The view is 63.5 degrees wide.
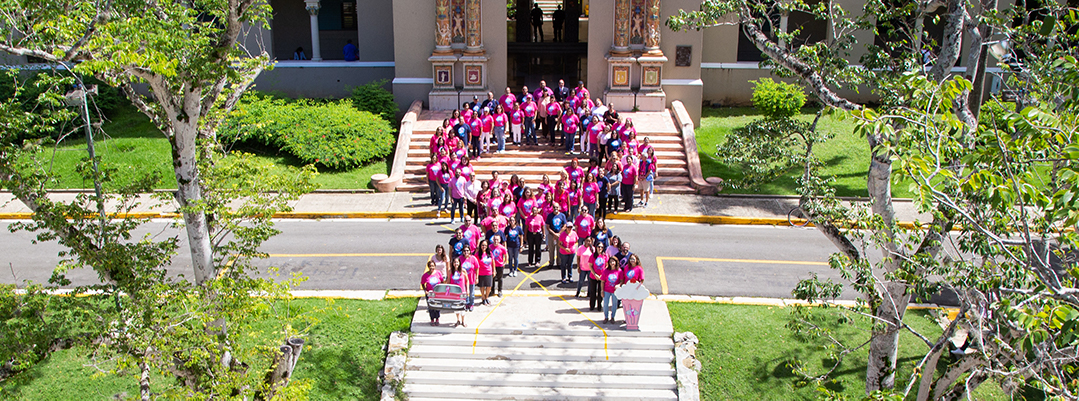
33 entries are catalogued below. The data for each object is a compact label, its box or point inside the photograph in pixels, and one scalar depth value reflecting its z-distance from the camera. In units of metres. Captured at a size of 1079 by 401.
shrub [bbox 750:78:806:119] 22.31
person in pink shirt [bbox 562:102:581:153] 21.64
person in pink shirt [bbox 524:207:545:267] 16.17
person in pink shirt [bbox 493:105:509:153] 22.11
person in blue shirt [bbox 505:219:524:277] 15.76
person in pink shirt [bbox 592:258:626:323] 13.77
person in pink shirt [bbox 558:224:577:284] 15.29
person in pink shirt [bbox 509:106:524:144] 22.38
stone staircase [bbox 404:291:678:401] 13.42
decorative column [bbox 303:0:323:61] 28.30
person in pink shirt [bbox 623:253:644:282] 13.66
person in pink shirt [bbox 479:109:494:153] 21.88
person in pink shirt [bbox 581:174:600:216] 17.98
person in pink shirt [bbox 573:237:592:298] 14.64
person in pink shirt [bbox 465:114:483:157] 21.37
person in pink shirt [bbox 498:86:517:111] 22.64
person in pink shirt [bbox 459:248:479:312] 14.17
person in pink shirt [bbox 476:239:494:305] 14.37
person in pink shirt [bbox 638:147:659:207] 19.88
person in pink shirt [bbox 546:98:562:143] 22.47
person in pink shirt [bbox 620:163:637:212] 19.39
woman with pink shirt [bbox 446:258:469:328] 13.78
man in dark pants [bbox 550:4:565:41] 29.52
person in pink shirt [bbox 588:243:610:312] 14.17
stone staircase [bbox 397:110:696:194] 21.59
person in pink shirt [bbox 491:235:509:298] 14.73
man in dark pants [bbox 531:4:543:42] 29.28
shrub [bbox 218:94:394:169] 22.53
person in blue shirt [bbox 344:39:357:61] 28.61
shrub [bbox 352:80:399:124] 24.94
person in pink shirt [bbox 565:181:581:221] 17.76
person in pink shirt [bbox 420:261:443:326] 13.75
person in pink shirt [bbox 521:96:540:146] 22.44
